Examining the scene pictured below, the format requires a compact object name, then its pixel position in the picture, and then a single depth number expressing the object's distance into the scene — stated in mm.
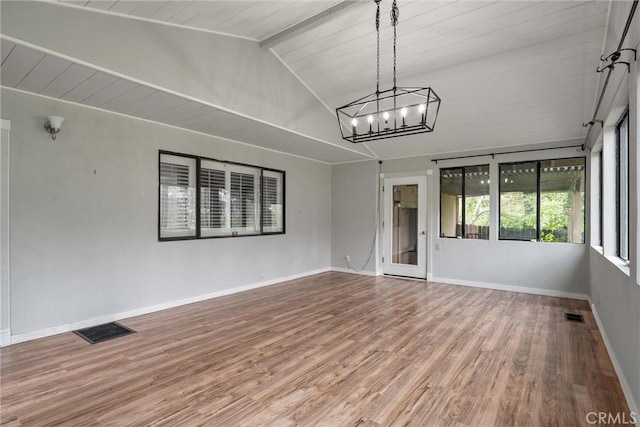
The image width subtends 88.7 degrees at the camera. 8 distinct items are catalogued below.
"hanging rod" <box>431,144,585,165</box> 5117
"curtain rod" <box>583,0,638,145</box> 2025
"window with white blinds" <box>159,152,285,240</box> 4605
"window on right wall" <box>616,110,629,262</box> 3096
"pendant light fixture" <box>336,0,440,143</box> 3347
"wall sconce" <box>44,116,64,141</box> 3414
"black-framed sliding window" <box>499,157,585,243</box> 5168
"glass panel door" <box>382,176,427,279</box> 6555
